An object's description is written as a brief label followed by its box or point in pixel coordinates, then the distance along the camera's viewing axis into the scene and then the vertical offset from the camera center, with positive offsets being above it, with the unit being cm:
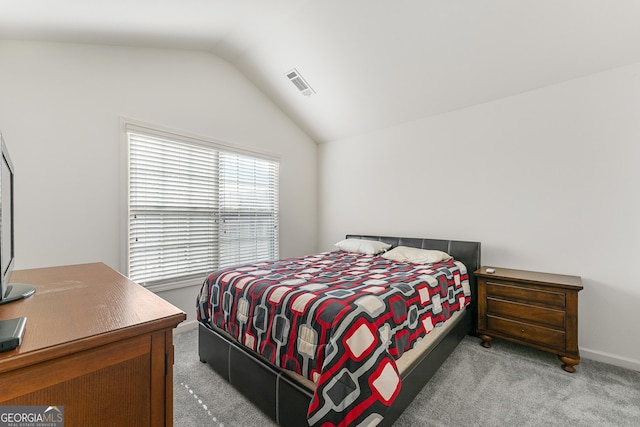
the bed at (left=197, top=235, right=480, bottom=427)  128 -86
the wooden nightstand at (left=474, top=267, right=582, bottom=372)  219 -85
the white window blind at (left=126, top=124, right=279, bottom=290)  265 +5
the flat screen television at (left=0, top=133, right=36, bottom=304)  92 -13
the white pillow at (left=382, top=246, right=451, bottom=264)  278 -46
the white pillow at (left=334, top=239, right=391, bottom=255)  336 -43
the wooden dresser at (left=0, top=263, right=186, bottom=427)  64 -38
